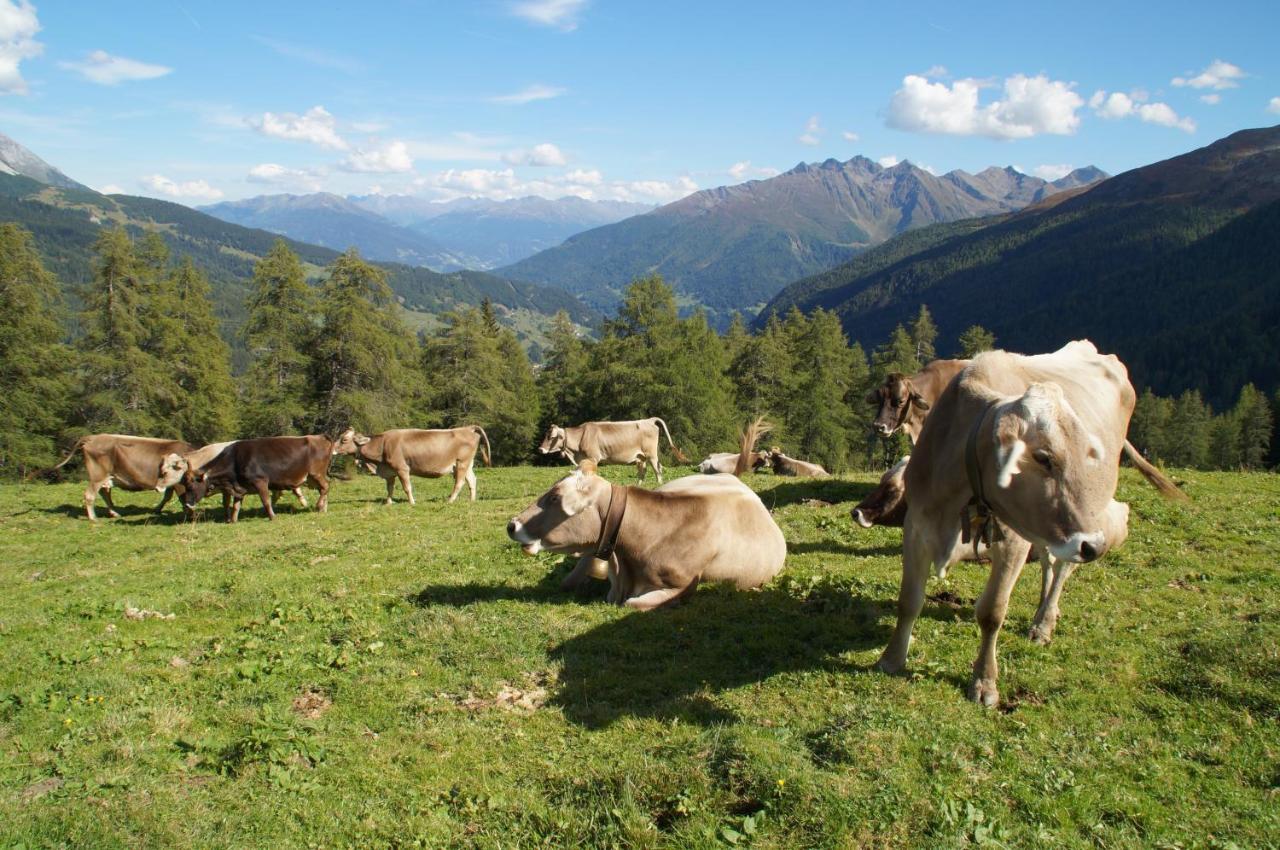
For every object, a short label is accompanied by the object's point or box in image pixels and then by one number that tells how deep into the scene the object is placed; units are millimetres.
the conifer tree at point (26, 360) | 39750
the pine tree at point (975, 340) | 79500
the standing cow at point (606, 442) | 26750
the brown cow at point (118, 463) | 21375
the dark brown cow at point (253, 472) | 19922
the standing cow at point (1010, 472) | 4504
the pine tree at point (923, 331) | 96500
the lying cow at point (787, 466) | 25703
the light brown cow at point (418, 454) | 22766
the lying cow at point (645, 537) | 8805
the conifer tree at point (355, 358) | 43500
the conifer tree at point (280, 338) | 43719
